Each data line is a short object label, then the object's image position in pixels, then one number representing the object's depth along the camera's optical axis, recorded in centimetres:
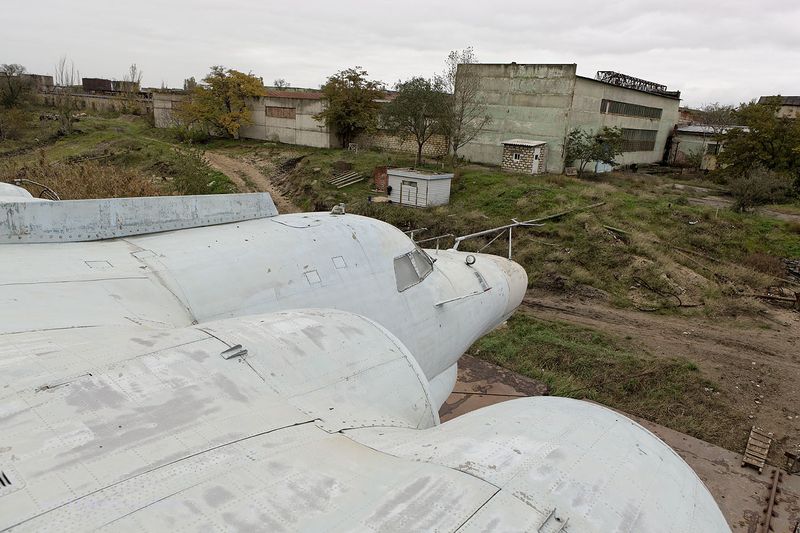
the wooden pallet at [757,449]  1188
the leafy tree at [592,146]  3706
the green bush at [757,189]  3003
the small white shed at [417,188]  3048
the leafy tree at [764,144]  3575
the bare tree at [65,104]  5747
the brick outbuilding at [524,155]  3678
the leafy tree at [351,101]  4519
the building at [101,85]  10225
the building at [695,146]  5003
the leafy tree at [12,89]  6297
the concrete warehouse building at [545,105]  3731
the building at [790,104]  6628
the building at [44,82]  10544
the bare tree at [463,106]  3838
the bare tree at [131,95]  7544
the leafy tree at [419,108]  3762
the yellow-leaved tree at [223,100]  5100
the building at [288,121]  4784
